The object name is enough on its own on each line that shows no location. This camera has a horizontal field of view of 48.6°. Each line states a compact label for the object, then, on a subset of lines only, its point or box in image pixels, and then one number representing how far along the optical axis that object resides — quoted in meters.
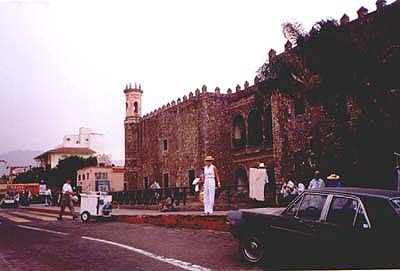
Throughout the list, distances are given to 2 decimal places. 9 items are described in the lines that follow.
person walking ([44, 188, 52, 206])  28.11
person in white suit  9.14
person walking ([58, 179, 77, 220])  13.23
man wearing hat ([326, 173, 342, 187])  9.98
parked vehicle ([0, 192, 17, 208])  31.53
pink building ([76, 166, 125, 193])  44.31
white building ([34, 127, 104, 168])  59.06
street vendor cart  12.04
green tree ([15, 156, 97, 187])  49.88
